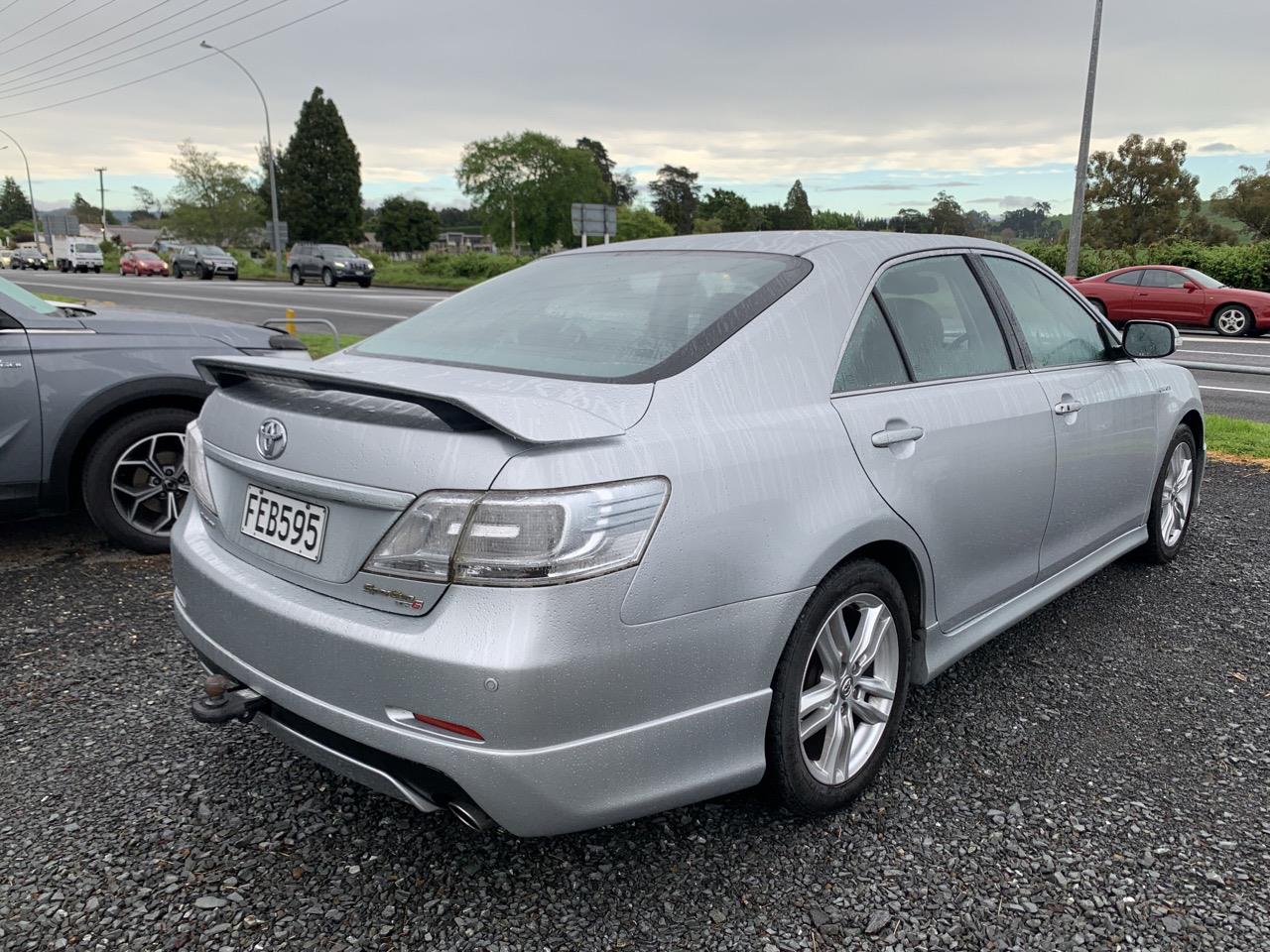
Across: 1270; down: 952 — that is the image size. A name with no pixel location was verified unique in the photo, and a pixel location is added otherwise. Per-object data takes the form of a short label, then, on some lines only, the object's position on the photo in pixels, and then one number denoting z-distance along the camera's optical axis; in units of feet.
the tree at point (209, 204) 279.08
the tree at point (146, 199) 344.49
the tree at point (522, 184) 297.74
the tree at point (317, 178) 281.74
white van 195.83
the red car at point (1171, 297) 65.10
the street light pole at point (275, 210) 141.49
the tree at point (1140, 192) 179.63
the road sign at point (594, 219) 93.35
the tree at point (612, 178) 446.60
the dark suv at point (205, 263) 160.25
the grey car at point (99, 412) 14.33
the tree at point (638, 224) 380.37
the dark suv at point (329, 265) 128.67
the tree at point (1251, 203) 170.50
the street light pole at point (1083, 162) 68.28
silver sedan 6.32
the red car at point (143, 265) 177.47
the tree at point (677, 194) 470.80
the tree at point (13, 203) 479.82
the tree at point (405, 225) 373.40
